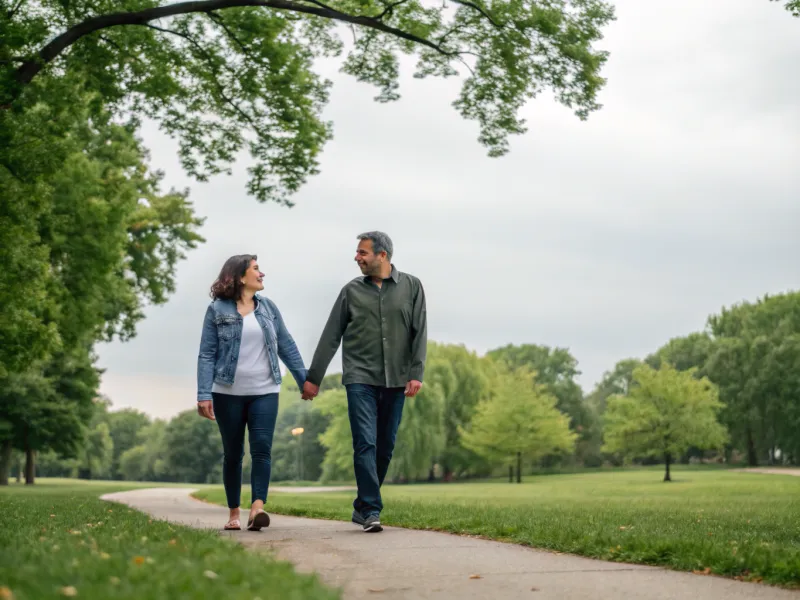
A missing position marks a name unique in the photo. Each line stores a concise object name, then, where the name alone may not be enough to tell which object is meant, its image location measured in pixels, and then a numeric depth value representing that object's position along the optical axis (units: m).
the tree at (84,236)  15.62
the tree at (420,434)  53.88
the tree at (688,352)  79.06
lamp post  92.06
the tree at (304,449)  96.00
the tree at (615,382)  104.31
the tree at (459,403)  65.25
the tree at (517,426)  54.34
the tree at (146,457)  115.44
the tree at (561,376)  88.38
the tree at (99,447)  72.04
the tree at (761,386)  68.12
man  7.77
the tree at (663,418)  49.50
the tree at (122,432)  138.50
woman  7.88
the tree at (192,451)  105.94
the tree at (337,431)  54.94
